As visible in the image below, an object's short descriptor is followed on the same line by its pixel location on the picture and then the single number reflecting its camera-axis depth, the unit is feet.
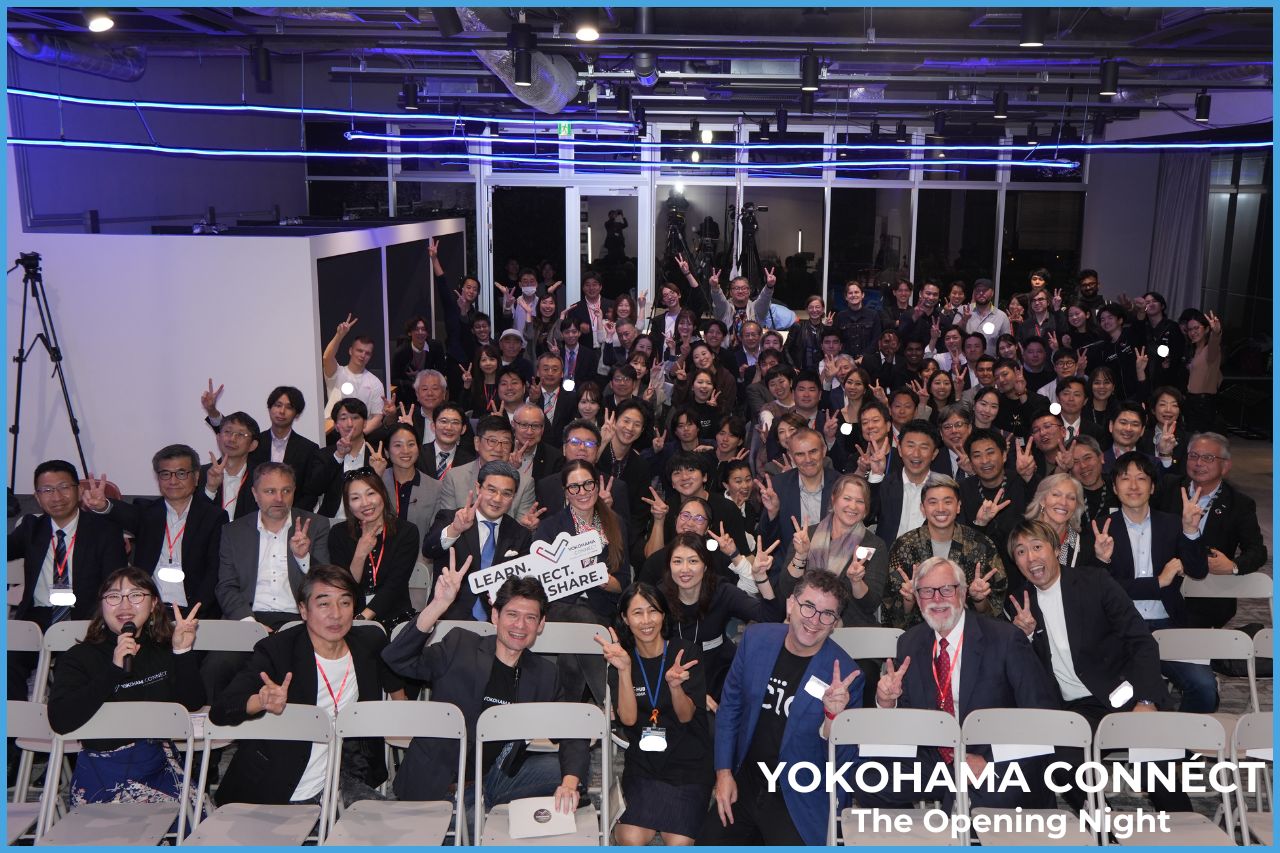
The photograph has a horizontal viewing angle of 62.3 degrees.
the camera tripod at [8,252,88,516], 25.77
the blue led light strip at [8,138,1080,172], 22.48
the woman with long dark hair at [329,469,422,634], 15.98
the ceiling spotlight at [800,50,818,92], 22.34
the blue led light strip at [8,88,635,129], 20.36
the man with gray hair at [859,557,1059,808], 12.95
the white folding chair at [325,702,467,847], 11.98
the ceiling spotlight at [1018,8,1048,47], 18.48
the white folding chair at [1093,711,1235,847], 12.19
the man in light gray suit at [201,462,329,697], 16.11
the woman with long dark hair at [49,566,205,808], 12.49
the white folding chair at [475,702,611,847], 12.50
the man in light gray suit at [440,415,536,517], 18.75
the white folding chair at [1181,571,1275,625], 16.71
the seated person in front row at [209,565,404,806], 12.51
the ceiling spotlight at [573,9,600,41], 17.93
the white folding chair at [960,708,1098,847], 12.14
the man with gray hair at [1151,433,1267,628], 17.57
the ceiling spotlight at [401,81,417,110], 32.24
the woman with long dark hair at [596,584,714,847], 12.70
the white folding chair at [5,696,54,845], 12.94
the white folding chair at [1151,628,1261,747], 14.49
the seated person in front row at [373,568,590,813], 12.76
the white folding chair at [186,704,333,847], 11.68
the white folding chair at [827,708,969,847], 12.10
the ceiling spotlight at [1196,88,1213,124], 29.27
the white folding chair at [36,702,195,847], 11.92
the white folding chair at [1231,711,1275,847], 11.93
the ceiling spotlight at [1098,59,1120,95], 23.28
